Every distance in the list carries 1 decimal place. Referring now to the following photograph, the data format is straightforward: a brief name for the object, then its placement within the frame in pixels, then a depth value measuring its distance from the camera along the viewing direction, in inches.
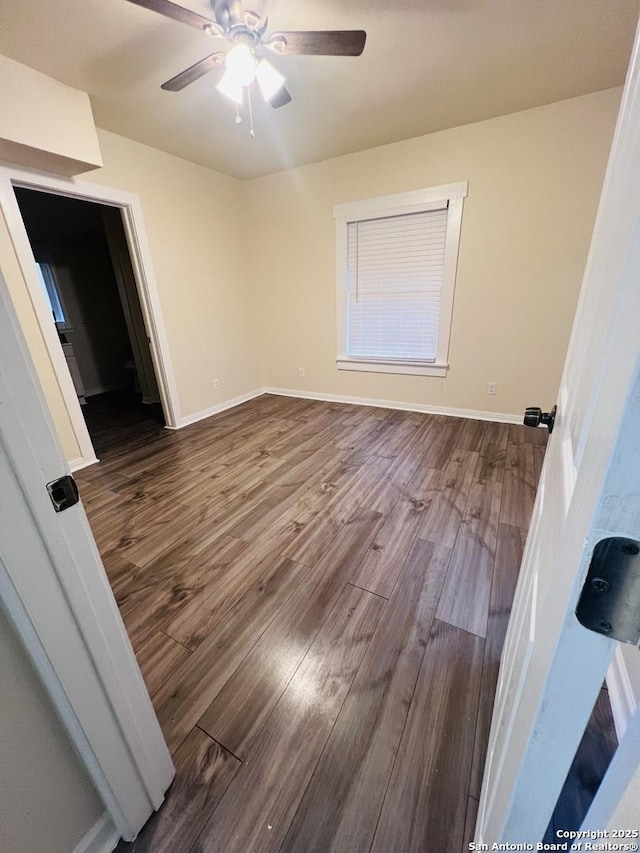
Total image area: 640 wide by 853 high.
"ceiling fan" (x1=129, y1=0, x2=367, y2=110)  56.4
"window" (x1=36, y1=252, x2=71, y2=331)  183.9
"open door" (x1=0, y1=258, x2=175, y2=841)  18.9
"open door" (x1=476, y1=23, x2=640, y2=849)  9.7
